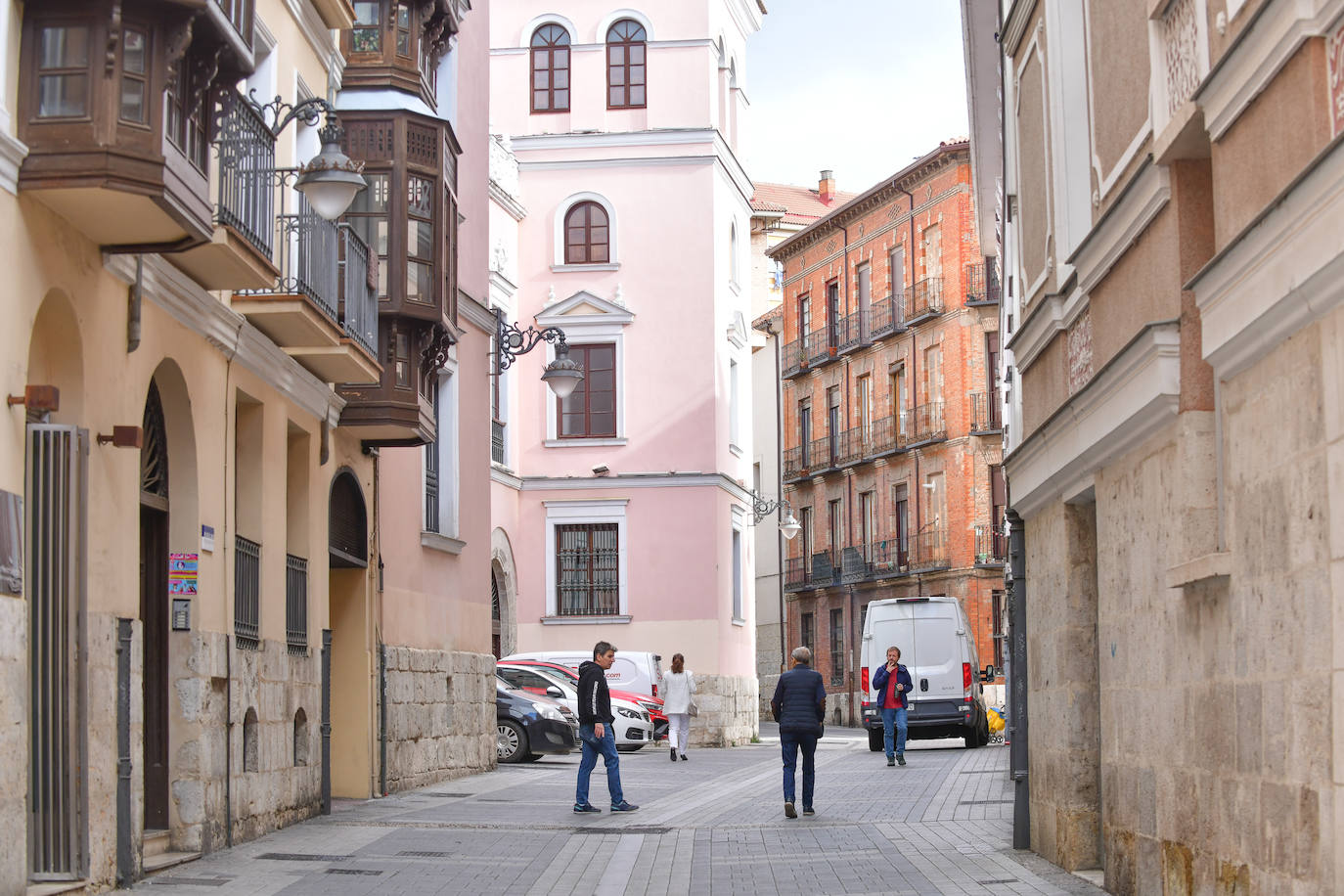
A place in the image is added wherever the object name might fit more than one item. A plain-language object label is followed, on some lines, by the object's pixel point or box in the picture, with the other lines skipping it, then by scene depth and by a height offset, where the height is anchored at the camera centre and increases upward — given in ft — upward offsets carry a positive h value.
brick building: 198.80 +20.91
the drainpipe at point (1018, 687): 49.26 -2.21
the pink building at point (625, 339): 134.21 +18.63
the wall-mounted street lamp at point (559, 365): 80.79 +10.07
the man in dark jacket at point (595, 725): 63.16 -3.71
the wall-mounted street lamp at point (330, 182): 47.50 +10.45
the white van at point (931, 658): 116.37 -3.25
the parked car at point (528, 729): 99.55 -5.98
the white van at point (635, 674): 121.60 -4.01
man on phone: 94.73 -4.57
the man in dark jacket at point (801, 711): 62.03 -3.35
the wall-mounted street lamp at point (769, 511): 146.61 +7.21
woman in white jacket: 107.76 -5.15
